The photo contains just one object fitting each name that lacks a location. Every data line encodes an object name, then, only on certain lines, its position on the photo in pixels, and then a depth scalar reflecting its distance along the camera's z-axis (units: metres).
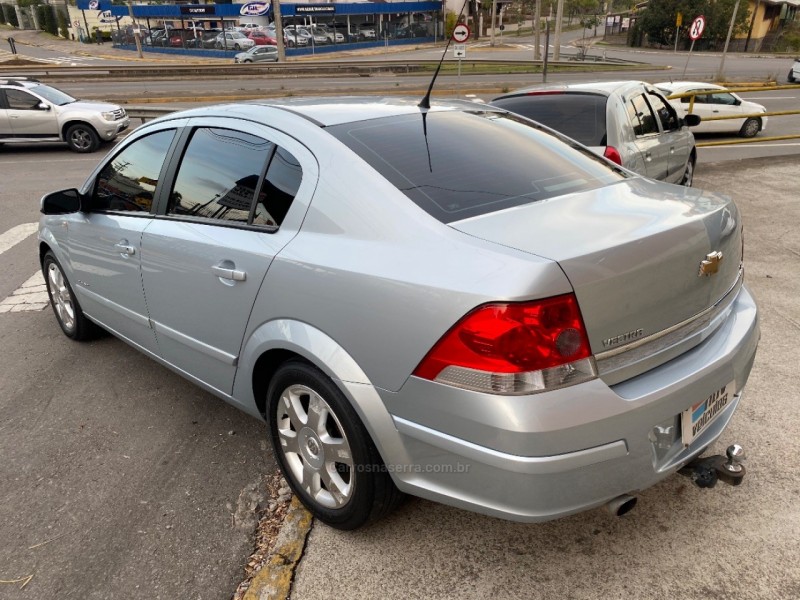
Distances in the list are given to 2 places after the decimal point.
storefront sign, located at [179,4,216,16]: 54.88
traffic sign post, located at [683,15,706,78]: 21.75
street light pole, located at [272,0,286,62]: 33.90
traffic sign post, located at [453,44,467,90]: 16.69
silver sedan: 1.92
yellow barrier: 11.46
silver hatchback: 6.02
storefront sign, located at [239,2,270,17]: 55.97
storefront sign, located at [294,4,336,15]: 54.28
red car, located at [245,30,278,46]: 53.62
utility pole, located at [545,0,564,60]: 32.86
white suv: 13.97
